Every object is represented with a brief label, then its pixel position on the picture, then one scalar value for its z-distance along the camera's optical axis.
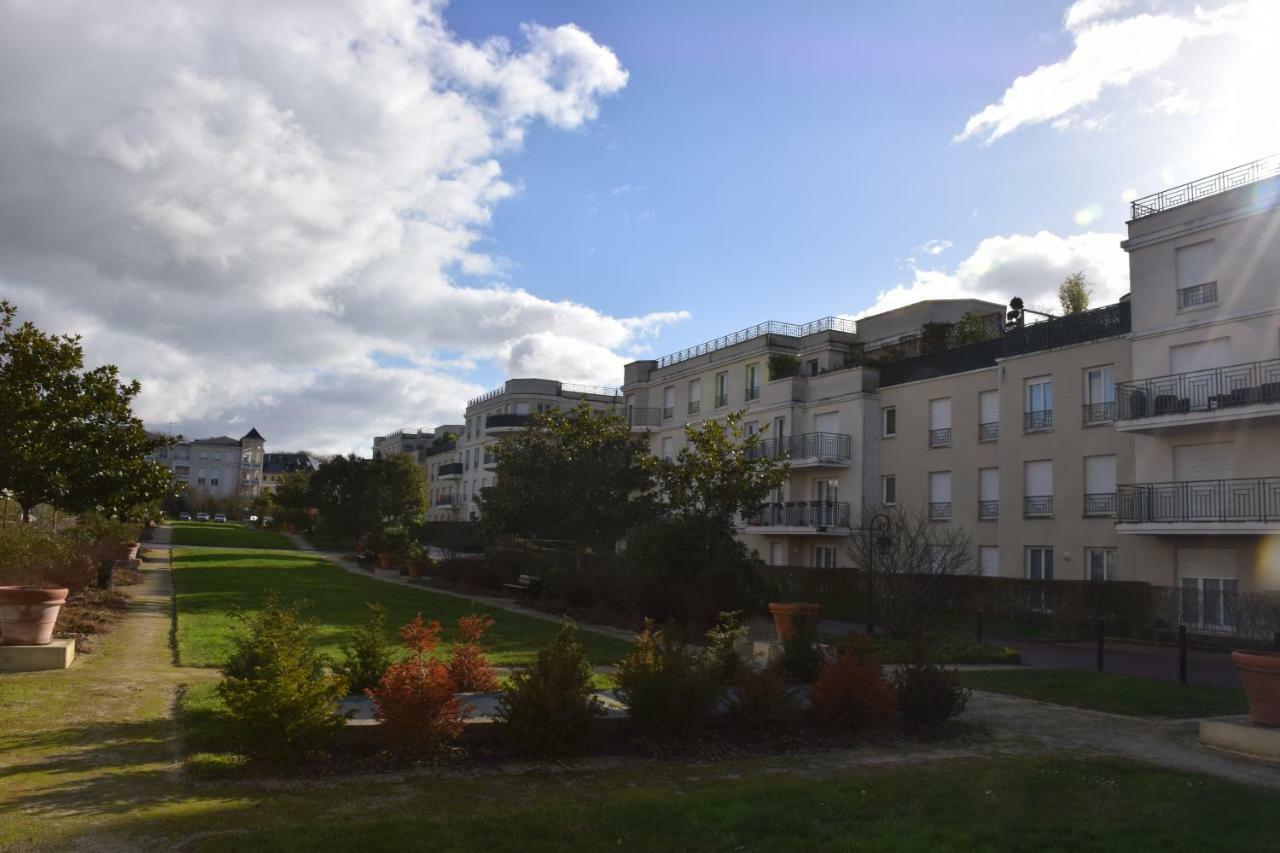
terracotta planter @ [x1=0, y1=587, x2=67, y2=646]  11.01
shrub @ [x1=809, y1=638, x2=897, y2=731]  9.05
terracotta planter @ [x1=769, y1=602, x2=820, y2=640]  14.53
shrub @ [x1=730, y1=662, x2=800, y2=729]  8.79
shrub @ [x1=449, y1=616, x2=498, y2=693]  9.20
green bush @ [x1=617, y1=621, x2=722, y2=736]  8.29
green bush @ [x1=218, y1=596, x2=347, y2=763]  6.79
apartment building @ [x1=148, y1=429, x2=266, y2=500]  153.88
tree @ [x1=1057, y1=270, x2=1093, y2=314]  37.54
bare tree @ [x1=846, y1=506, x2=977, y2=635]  17.89
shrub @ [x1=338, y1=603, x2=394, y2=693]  9.32
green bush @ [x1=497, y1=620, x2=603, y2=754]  7.65
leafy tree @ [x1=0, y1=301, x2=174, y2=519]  13.80
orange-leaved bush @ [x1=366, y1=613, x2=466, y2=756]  7.32
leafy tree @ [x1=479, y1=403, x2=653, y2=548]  28.52
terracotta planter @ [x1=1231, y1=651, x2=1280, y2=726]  8.75
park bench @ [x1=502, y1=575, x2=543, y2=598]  25.30
